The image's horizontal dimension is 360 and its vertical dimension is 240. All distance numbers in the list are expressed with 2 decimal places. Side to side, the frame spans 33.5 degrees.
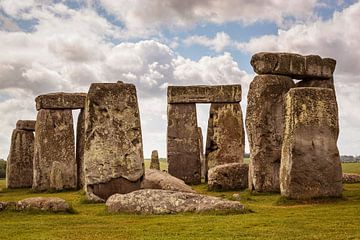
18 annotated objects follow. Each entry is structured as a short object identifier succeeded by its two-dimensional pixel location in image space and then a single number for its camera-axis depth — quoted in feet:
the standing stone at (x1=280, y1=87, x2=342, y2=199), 59.36
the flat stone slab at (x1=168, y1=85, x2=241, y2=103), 109.91
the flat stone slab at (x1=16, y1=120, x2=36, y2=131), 115.14
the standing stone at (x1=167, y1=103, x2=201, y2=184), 109.60
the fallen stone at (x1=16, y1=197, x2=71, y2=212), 54.39
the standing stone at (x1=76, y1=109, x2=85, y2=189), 101.04
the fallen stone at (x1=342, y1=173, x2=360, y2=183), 93.45
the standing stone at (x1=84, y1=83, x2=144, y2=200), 68.33
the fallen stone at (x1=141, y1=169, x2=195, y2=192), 74.95
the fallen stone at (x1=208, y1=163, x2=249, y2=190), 82.42
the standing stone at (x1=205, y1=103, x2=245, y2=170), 109.60
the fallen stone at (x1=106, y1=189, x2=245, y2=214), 50.80
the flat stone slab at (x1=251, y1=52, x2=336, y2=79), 76.07
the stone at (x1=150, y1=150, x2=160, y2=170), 139.23
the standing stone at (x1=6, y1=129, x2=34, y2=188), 113.50
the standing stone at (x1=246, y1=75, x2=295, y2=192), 75.92
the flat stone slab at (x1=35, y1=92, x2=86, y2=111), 100.42
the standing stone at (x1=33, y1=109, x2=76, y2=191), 99.76
